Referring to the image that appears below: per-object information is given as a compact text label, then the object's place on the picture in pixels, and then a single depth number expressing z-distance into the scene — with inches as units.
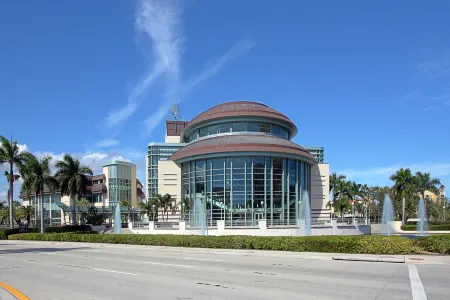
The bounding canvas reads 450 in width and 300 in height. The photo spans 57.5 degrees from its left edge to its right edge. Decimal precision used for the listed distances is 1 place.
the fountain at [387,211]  2394.2
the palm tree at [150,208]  2338.2
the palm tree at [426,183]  3164.4
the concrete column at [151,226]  1884.7
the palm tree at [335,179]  3031.5
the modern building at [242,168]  2021.4
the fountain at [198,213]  2020.2
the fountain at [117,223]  1983.3
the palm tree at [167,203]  2281.0
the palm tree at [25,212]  3178.2
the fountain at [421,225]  2096.5
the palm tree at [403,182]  2923.2
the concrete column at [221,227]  1715.1
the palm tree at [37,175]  2039.9
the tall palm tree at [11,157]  2080.5
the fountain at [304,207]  2126.0
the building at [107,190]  3280.0
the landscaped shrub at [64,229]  2093.5
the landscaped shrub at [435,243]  762.8
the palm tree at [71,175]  2165.2
